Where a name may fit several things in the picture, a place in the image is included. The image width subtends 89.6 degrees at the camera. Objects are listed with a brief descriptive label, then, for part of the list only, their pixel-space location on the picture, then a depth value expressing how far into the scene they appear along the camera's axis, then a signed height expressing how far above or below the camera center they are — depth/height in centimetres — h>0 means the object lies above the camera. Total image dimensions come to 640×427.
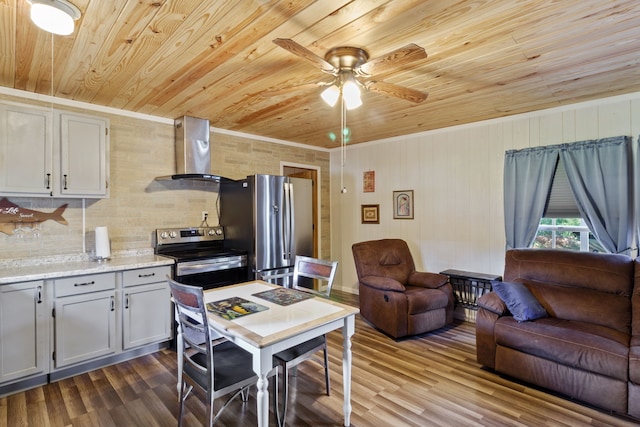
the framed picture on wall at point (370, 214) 505 -2
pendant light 163 +106
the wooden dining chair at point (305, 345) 207 -92
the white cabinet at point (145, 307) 298 -88
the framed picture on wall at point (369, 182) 508 +50
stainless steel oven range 333 -45
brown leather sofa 223 -94
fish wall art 281 +0
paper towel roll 313 -26
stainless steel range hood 368 +76
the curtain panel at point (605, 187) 300 +23
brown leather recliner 346 -90
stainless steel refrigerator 378 -7
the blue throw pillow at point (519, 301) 272 -78
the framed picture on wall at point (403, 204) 465 +12
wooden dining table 162 -62
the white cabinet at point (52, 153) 263 +56
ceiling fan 187 +88
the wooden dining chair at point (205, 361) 173 -89
